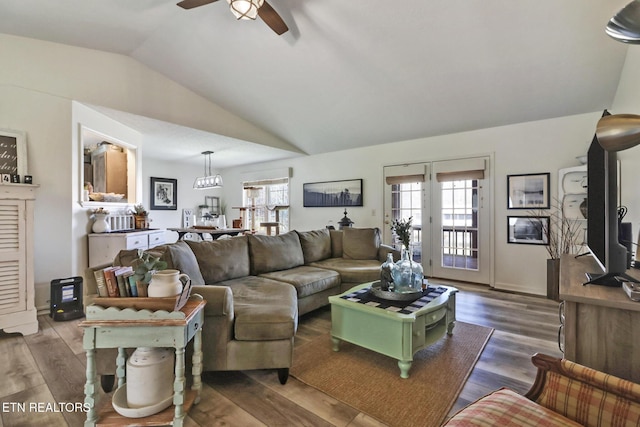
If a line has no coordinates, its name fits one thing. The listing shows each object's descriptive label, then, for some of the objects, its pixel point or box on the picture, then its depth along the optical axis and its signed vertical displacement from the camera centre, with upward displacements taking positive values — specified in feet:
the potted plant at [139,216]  14.67 -0.19
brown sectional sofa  5.98 -2.15
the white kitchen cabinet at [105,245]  11.60 -1.33
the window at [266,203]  22.22 +0.70
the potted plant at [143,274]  4.80 -1.03
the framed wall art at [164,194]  21.74 +1.46
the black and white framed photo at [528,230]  12.30 -0.82
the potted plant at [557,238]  11.40 -1.11
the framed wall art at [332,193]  17.87 +1.20
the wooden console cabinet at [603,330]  3.30 -1.45
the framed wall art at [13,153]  9.43 +2.00
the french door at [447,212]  13.74 -0.05
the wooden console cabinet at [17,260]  8.47 -1.42
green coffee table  6.35 -2.70
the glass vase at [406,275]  7.71 -1.71
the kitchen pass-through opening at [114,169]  15.02 +2.33
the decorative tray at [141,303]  4.69 -1.48
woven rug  5.38 -3.68
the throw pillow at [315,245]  12.25 -1.46
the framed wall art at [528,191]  12.24 +0.88
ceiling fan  6.68 +5.19
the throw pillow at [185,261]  6.85 -1.22
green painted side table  4.59 -2.01
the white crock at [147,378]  4.82 -2.81
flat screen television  4.11 -0.34
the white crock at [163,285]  4.76 -1.22
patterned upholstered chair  2.97 -2.17
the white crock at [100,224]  11.82 -0.48
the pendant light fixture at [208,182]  17.75 +1.86
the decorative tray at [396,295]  7.26 -2.15
